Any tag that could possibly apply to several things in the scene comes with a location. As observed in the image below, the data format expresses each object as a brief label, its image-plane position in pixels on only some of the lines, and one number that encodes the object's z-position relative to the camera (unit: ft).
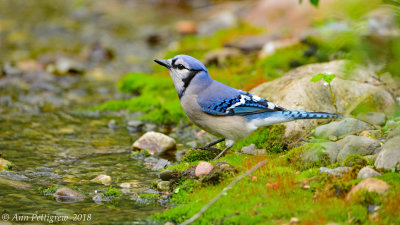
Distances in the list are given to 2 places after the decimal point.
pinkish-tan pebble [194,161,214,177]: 33.99
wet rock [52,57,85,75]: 76.89
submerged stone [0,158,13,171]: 39.46
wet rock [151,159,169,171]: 41.25
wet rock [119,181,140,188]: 36.60
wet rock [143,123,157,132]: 54.60
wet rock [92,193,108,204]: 33.37
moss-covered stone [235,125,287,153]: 39.99
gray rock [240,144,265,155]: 39.91
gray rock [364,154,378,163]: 33.00
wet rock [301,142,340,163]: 34.51
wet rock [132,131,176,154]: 45.96
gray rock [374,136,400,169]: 30.73
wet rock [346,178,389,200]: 28.19
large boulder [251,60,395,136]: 43.27
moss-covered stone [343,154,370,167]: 32.45
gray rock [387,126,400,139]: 33.35
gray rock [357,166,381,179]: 30.40
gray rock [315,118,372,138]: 38.61
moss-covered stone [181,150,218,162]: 39.65
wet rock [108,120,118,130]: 55.26
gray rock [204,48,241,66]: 70.38
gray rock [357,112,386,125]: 41.47
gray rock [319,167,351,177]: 31.37
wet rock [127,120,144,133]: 54.80
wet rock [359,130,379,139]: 37.93
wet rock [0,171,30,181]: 37.76
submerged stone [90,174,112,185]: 37.64
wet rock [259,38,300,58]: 71.05
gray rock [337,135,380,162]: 34.23
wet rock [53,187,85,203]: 33.45
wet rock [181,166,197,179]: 34.60
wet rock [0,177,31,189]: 35.73
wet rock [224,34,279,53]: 75.25
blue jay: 38.75
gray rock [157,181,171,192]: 34.94
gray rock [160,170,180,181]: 35.45
